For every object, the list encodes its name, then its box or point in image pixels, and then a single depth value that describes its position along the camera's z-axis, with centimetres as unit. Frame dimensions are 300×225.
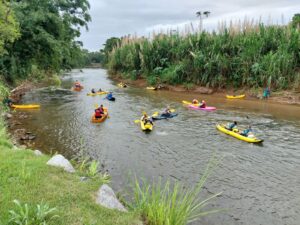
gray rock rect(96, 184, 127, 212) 376
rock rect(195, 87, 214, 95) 1788
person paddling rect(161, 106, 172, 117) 1208
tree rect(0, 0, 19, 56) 1031
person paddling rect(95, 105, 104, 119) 1154
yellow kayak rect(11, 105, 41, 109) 1352
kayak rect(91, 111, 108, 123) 1134
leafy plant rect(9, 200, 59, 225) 297
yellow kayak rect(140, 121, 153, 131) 1012
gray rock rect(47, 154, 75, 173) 473
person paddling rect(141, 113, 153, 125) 1041
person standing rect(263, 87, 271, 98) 1555
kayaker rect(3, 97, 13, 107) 1241
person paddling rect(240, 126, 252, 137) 919
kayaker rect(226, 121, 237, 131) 980
